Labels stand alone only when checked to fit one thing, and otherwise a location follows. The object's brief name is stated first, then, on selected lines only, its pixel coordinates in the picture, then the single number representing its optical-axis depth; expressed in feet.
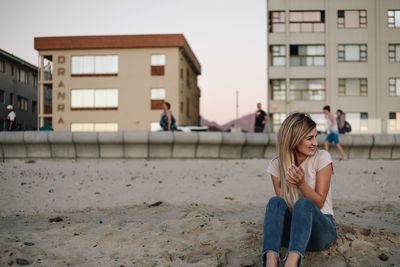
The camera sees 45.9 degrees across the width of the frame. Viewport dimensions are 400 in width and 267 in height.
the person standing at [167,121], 56.80
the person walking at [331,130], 51.93
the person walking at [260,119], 63.00
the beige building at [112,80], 129.39
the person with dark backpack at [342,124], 62.47
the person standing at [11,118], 79.25
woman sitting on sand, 12.46
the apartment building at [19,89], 149.89
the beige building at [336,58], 131.34
